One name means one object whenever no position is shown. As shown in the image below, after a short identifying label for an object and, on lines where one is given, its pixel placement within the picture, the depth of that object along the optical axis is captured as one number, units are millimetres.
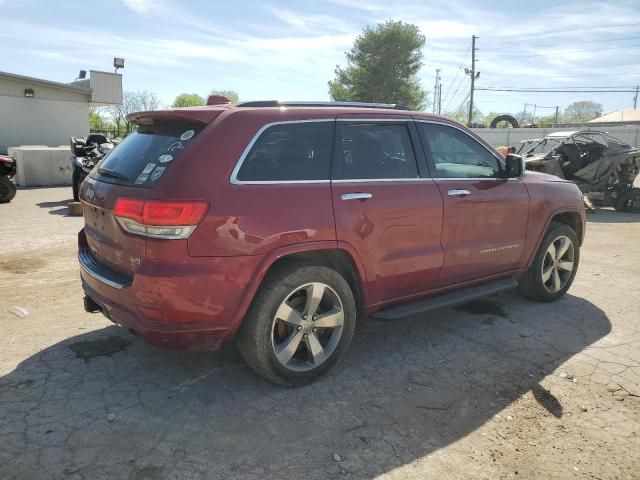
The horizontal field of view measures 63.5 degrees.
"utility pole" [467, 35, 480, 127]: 52500
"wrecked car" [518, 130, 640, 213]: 12195
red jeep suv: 2957
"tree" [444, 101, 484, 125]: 65825
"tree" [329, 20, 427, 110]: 42406
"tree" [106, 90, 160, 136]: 48862
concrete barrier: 15508
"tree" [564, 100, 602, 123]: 100312
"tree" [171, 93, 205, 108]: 63456
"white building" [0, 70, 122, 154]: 20062
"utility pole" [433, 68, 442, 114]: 83938
